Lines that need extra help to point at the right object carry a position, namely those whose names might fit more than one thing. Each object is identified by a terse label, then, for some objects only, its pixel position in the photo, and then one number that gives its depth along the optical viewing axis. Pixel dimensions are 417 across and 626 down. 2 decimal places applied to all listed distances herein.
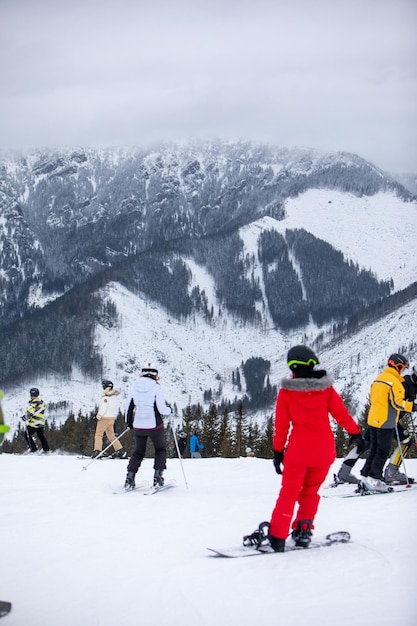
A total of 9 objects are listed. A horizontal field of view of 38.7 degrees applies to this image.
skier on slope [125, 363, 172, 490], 11.43
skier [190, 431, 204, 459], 24.75
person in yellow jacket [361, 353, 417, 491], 10.23
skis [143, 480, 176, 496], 11.15
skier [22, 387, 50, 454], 18.59
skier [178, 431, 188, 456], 24.86
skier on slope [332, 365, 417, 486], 11.23
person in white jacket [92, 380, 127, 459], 17.33
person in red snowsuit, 6.75
